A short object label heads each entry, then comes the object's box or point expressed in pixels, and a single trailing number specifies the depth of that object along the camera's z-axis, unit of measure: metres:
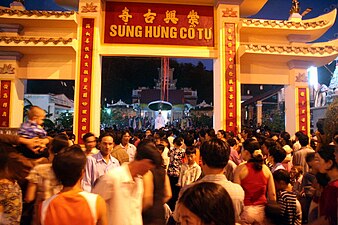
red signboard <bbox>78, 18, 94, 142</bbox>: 9.77
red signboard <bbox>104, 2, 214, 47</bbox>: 10.19
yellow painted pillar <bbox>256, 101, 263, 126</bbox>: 20.92
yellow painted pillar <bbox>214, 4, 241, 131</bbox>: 10.08
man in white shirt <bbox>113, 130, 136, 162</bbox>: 6.24
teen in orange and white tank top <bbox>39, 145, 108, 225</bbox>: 1.86
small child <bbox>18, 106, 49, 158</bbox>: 3.30
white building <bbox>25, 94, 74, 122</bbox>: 20.26
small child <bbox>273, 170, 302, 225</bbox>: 2.85
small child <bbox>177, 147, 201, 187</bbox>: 4.76
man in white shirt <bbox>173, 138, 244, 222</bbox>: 2.33
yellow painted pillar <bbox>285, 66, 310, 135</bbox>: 10.71
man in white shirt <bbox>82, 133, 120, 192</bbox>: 3.83
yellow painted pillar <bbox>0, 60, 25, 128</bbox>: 9.95
